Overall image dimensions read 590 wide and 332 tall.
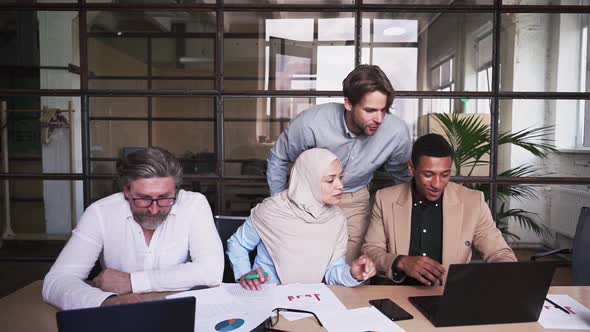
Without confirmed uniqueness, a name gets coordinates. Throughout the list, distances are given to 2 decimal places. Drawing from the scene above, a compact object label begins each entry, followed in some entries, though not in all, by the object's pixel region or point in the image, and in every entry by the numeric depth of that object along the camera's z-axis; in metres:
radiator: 2.64
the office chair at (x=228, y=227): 1.94
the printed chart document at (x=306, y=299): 1.31
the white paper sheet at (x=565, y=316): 1.22
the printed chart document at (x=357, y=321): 1.18
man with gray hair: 1.49
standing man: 2.13
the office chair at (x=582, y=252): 2.22
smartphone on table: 1.26
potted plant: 2.60
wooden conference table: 1.20
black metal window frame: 2.55
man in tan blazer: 1.82
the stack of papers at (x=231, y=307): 1.19
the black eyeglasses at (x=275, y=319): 1.18
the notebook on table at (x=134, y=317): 0.83
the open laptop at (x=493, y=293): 1.17
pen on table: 1.31
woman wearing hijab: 1.80
